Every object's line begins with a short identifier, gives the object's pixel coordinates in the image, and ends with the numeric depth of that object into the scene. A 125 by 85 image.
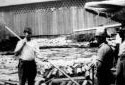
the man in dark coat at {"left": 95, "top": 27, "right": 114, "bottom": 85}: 6.56
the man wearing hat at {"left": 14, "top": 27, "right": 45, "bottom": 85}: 8.80
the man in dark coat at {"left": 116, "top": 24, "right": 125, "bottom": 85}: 5.87
